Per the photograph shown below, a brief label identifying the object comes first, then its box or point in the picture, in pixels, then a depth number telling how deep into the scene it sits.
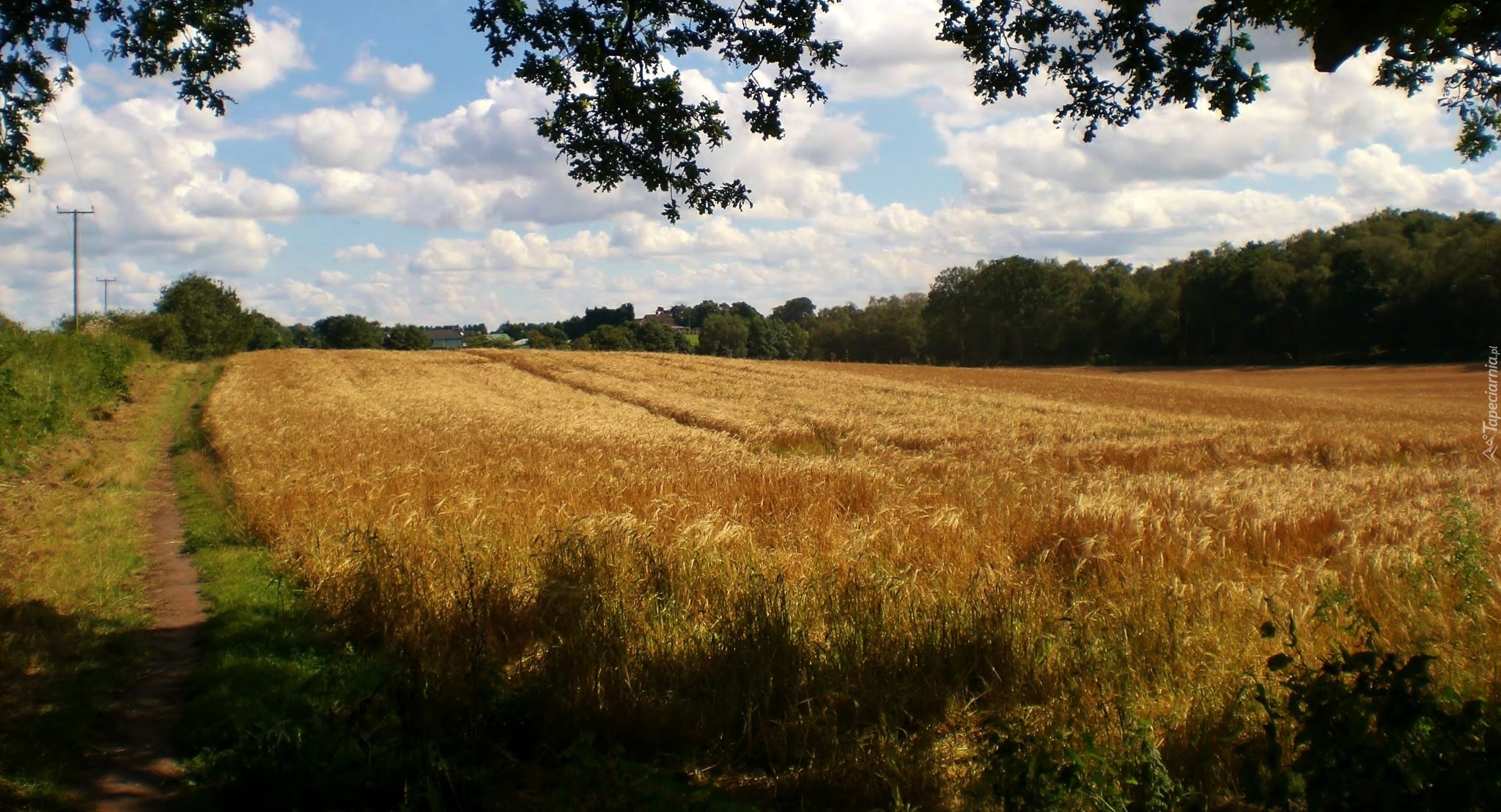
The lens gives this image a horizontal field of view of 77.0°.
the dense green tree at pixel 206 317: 75.62
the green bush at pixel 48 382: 17.12
